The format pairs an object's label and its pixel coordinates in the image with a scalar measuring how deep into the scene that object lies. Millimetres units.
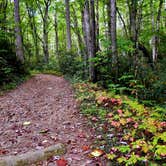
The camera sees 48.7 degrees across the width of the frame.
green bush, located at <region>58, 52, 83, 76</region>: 10993
